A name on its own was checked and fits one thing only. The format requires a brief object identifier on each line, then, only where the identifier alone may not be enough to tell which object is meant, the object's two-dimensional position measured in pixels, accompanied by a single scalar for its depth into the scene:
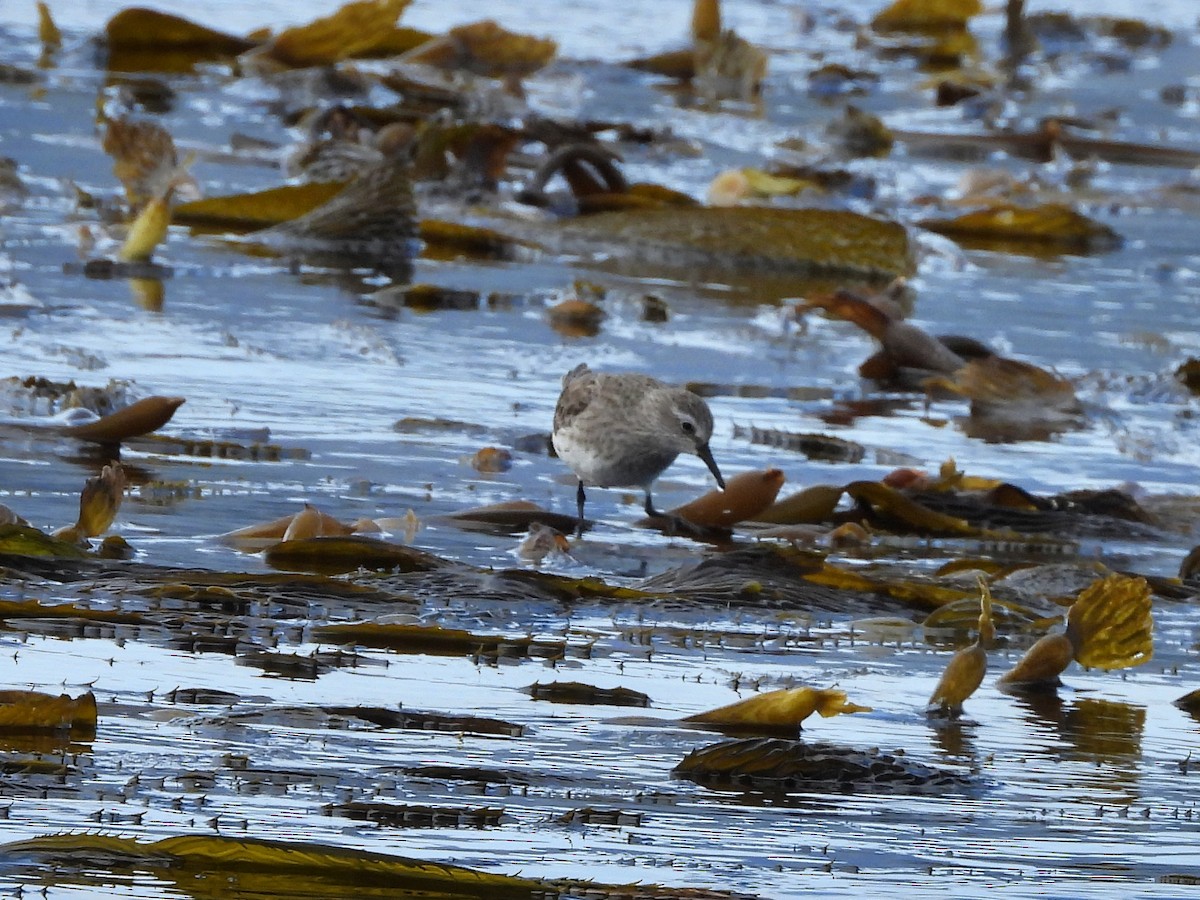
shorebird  8.43
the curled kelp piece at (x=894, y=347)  11.17
